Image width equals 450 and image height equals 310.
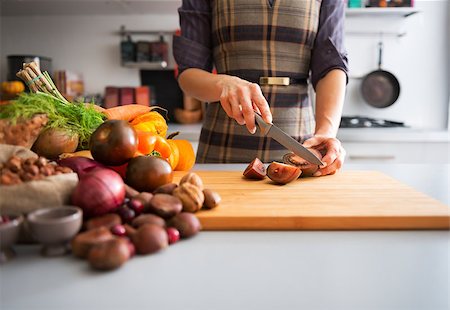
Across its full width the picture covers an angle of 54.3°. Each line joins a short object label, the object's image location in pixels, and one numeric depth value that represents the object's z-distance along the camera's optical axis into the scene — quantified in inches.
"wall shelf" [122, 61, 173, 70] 99.2
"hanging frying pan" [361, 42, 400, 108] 100.8
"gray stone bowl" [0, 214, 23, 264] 18.5
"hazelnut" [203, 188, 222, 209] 25.4
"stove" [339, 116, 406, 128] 86.3
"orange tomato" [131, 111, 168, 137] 35.0
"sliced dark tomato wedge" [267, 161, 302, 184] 32.4
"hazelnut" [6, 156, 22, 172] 22.2
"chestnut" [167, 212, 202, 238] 22.1
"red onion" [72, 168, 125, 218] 21.1
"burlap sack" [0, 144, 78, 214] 21.2
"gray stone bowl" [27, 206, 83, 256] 18.4
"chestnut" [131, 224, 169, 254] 19.7
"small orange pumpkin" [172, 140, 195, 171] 37.8
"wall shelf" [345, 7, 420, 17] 92.1
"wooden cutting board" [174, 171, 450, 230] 24.3
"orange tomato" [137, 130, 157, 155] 31.5
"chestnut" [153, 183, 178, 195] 24.7
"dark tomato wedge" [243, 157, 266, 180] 34.2
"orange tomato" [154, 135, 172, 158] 34.3
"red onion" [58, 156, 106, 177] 25.7
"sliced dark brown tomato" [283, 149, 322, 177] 34.6
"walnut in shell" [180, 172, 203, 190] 25.7
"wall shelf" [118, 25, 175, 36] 101.3
